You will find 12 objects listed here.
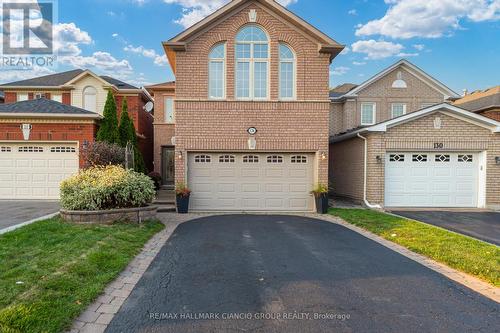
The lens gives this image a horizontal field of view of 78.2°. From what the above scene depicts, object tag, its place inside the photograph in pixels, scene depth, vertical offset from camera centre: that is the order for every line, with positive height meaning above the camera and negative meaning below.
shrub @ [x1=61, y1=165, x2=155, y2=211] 7.89 -0.71
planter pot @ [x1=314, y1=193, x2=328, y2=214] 10.89 -1.32
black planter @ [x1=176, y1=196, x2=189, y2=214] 10.71 -1.40
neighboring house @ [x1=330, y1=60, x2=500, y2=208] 11.74 +0.22
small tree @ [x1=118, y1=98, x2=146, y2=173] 14.27 +1.38
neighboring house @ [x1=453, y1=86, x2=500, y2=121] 17.88 +4.04
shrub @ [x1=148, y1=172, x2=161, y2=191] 16.58 -0.72
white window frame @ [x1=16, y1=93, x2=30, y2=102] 19.66 +4.27
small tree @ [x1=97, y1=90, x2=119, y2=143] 13.20 +1.63
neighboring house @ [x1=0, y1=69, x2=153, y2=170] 18.59 +4.35
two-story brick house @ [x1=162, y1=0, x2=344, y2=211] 11.16 +1.99
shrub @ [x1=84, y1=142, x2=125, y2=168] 11.32 +0.34
